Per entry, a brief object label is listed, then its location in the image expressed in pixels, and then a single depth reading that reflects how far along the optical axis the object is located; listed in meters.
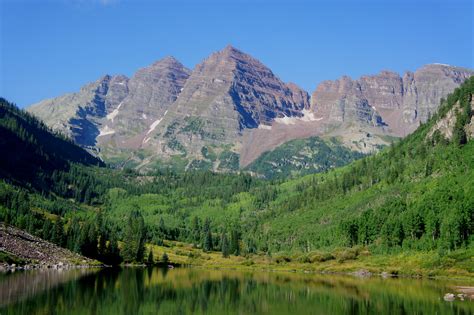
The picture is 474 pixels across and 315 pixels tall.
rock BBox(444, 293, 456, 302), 106.00
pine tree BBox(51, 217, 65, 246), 198.50
